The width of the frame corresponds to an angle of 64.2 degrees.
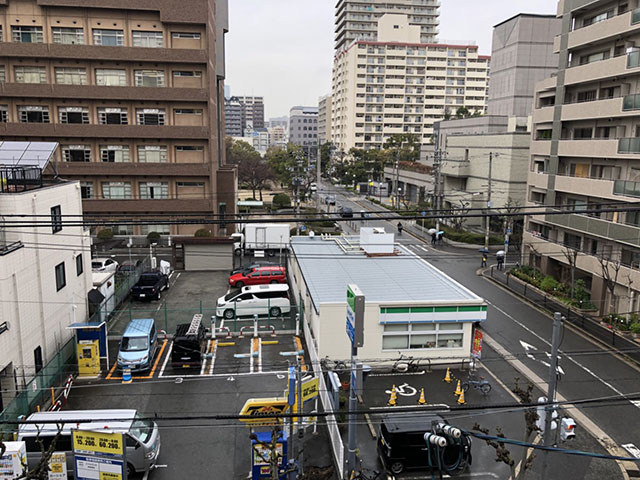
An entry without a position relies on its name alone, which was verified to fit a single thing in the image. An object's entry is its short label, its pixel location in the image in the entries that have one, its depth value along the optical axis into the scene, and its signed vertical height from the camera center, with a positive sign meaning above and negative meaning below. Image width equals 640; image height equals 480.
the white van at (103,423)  10.52 -5.95
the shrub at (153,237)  37.06 -6.19
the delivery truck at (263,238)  31.77 -5.27
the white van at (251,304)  20.06 -5.96
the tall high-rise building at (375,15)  102.06 +27.81
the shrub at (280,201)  53.91 -5.06
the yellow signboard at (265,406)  12.00 -5.93
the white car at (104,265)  25.63 -5.89
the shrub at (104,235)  37.38 -6.14
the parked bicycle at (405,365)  15.95 -6.52
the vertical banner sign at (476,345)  15.88 -5.91
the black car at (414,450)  10.77 -6.20
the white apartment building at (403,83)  85.44 +12.10
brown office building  35.44 +3.88
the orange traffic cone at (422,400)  13.80 -6.58
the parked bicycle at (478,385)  14.42 -6.51
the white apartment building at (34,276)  13.30 -3.75
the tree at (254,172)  64.81 -2.46
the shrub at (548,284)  24.88 -6.21
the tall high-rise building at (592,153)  21.47 +0.20
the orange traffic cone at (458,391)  14.24 -6.51
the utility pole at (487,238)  33.53 -5.33
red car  25.48 -6.17
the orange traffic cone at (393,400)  13.63 -6.51
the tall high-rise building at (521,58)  41.31 +8.23
